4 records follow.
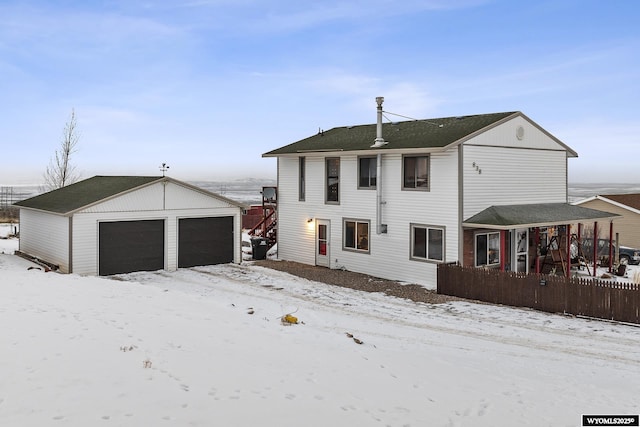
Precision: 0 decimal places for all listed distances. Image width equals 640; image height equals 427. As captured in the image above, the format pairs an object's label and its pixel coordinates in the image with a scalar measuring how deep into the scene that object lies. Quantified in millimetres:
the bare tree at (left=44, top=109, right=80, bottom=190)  41969
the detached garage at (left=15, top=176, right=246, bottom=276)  21234
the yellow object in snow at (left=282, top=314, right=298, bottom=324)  13109
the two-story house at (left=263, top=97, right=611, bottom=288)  20328
